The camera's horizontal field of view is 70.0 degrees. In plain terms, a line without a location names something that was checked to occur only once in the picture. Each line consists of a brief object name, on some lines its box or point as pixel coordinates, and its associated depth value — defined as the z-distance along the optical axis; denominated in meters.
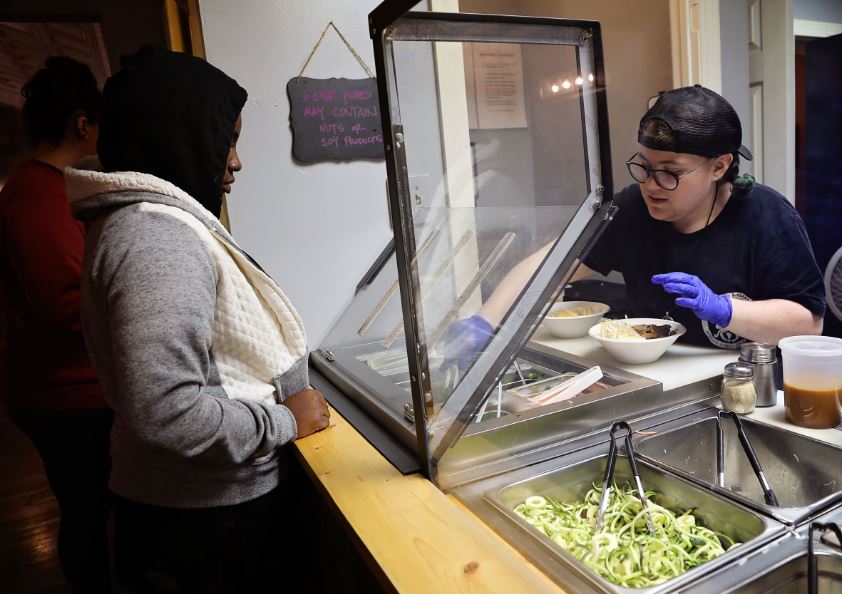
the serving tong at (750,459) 0.98
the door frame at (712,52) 2.74
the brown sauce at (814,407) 1.10
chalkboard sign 2.01
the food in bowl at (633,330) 1.54
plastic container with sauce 1.10
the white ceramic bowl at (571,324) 1.73
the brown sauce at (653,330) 1.53
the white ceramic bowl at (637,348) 1.45
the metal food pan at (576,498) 0.75
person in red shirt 1.69
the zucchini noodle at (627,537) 0.82
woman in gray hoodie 0.96
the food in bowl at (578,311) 1.79
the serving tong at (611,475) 0.94
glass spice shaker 1.21
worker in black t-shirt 1.56
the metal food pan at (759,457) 1.06
